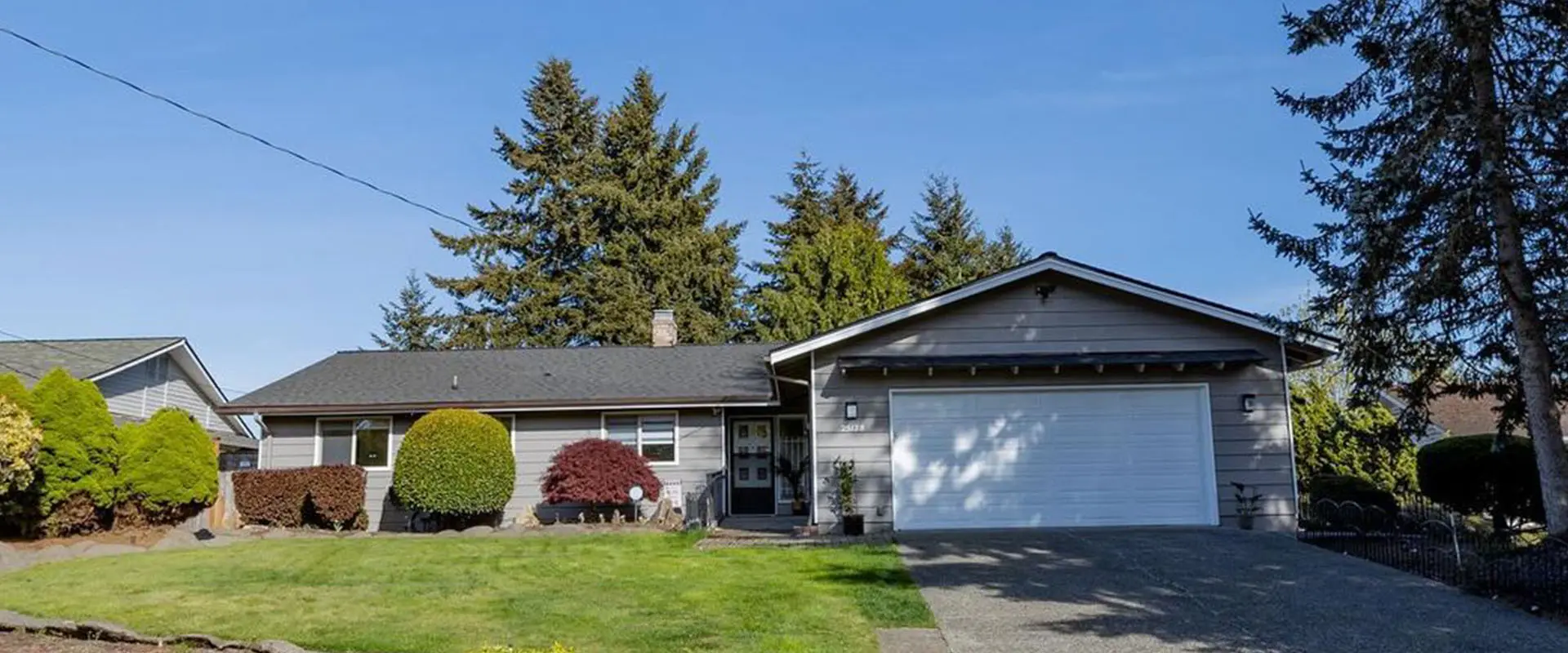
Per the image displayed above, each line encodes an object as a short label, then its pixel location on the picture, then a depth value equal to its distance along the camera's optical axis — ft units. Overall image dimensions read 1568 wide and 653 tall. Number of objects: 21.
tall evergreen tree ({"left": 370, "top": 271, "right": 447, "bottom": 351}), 116.88
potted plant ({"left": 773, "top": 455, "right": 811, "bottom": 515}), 56.95
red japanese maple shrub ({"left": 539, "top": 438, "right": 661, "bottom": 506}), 50.55
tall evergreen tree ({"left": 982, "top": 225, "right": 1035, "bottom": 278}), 120.98
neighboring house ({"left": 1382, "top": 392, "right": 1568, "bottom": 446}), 98.54
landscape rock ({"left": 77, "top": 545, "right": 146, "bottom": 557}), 40.93
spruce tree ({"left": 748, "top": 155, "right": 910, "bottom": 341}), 86.58
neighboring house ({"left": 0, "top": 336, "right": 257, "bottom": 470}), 71.31
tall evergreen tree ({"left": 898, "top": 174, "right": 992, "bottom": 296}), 119.75
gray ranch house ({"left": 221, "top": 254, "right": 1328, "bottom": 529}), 43.29
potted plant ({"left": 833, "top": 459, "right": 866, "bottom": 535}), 43.09
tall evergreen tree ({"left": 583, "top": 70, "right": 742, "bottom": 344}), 104.78
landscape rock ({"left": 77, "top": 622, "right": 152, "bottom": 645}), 22.52
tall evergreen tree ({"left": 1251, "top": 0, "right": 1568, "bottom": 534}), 31.01
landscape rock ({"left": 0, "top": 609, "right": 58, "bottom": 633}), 23.99
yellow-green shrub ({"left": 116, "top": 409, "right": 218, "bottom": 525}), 47.09
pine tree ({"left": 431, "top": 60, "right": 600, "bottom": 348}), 106.93
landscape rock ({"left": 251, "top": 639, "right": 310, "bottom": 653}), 21.20
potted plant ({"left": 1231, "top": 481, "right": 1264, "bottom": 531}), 42.75
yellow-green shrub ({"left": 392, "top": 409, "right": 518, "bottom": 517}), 49.90
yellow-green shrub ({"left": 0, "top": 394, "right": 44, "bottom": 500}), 40.02
